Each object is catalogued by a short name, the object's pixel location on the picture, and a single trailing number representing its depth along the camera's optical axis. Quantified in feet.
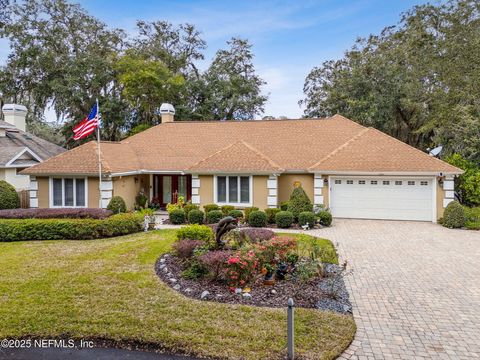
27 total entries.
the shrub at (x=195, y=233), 34.04
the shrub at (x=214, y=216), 53.39
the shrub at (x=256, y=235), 34.98
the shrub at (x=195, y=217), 53.98
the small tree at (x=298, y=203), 54.19
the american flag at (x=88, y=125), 52.54
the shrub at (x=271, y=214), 54.39
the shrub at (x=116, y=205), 54.24
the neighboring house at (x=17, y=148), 65.67
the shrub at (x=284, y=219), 51.41
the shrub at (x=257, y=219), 51.96
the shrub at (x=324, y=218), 52.29
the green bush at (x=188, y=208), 56.54
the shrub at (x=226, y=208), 55.99
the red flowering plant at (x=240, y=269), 24.91
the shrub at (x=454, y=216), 50.49
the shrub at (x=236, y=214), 53.83
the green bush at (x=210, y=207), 56.54
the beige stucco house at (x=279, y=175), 56.10
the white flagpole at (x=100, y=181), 54.14
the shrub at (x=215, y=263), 25.93
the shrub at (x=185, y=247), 30.53
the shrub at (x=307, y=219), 50.97
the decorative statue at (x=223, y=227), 29.78
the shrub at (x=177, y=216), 54.34
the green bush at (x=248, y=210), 54.87
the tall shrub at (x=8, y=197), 56.75
